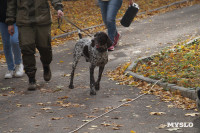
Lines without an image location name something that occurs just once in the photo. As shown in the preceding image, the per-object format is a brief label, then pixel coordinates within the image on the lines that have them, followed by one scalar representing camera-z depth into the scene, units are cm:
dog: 1202
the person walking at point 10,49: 1482
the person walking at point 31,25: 1269
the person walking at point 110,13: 1835
